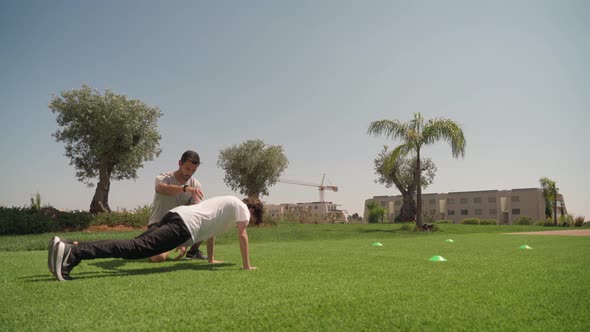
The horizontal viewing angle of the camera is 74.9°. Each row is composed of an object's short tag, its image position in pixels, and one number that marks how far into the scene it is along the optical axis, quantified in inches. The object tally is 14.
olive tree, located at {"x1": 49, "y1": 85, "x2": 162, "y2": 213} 988.6
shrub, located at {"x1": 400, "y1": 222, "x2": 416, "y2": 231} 878.7
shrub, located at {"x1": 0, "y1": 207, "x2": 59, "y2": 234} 649.6
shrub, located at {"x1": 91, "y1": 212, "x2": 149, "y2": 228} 779.4
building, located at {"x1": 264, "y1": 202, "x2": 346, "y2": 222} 1351.6
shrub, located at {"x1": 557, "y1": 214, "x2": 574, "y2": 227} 1287.0
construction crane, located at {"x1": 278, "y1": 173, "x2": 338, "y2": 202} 7859.3
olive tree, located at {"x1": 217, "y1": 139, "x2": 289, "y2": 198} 1718.8
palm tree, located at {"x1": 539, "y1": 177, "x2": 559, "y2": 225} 1763.0
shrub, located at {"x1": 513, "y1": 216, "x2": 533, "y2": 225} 1497.3
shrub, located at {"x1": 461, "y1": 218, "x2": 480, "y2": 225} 1403.8
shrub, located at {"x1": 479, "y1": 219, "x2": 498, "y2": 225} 1365.7
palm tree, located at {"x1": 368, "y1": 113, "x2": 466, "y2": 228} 864.3
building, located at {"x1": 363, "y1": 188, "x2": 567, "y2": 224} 2824.8
